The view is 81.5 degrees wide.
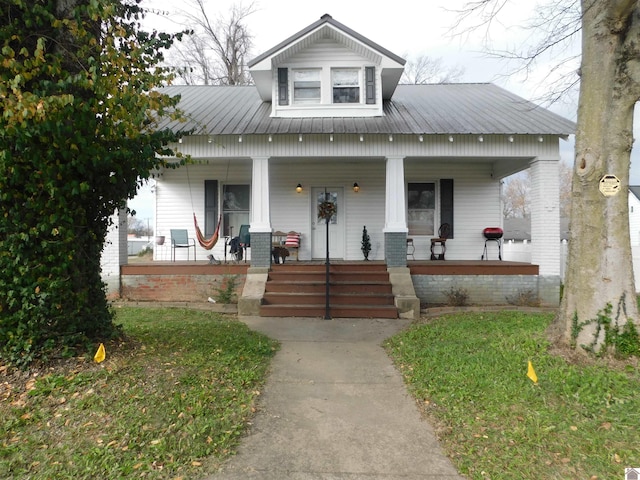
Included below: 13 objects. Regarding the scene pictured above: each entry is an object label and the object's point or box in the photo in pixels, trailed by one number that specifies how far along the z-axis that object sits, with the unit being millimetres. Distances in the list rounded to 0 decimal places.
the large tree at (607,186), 4086
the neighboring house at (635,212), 29672
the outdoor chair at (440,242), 9914
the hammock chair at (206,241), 9344
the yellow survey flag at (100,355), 3865
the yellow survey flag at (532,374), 3730
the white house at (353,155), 8352
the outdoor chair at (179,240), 10102
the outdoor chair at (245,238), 9297
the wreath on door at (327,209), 7617
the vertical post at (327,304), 7022
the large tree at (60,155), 3336
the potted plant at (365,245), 9852
